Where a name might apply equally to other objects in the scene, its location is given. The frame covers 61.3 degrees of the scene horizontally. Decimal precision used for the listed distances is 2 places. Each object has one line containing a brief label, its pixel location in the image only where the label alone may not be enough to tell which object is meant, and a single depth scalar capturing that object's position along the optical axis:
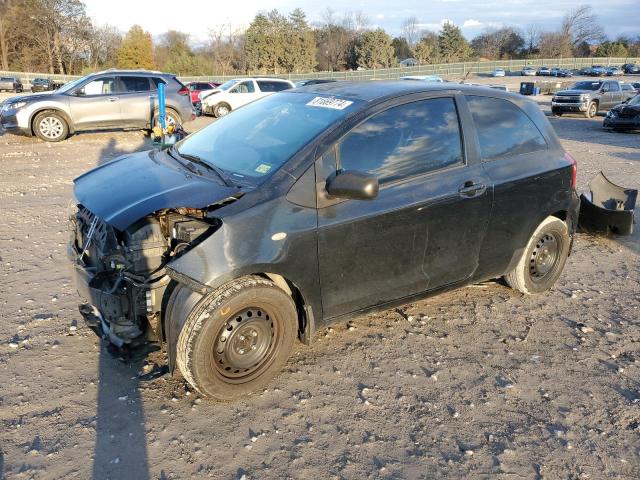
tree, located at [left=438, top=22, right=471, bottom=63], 93.81
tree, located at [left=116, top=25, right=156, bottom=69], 65.50
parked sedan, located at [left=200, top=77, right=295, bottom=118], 22.48
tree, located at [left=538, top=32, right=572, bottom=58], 97.12
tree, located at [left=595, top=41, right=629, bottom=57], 90.19
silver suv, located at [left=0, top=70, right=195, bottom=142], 13.54
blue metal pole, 12.85
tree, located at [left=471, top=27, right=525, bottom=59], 104.19
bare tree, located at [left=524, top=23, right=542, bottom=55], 103.00
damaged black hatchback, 3.18
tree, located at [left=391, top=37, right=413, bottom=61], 96.00
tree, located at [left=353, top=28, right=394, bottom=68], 81.69
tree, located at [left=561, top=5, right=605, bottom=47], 100.25
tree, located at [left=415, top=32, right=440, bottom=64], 89.88
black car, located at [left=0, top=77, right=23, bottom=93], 42.41
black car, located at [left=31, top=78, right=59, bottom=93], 38.72
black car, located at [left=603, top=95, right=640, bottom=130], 17.97
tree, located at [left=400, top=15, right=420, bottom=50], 99.88
